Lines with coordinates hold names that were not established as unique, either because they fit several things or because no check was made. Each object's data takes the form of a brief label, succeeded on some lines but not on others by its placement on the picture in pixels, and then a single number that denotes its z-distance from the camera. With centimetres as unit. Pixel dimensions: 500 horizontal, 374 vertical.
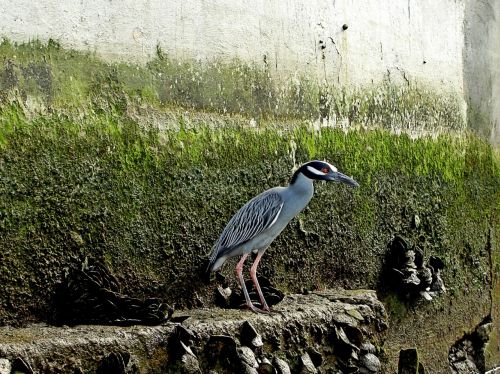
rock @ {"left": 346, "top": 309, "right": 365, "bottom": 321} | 497
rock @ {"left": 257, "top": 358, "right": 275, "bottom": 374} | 422
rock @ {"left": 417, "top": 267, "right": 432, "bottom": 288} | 623
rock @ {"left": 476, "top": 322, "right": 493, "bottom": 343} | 712
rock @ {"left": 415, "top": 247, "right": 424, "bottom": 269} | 627
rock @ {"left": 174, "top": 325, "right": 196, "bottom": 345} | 388
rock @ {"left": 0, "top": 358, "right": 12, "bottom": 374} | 323
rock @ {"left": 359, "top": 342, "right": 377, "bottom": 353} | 493
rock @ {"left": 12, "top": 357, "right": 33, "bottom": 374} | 329
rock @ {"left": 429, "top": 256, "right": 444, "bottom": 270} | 647
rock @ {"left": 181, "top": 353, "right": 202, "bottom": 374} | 384
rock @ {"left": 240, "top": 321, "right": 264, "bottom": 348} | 420
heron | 449
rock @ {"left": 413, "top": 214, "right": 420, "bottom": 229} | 642
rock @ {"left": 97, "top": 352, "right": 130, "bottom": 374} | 358
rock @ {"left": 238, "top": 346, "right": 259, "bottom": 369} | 409
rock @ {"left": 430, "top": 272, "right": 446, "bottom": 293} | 638
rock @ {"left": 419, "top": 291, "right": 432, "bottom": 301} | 623
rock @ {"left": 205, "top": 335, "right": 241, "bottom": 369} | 403
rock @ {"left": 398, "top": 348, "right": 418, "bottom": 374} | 495
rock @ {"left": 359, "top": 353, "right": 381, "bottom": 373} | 488
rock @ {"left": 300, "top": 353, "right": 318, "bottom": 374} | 451
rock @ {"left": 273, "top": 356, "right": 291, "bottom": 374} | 432
